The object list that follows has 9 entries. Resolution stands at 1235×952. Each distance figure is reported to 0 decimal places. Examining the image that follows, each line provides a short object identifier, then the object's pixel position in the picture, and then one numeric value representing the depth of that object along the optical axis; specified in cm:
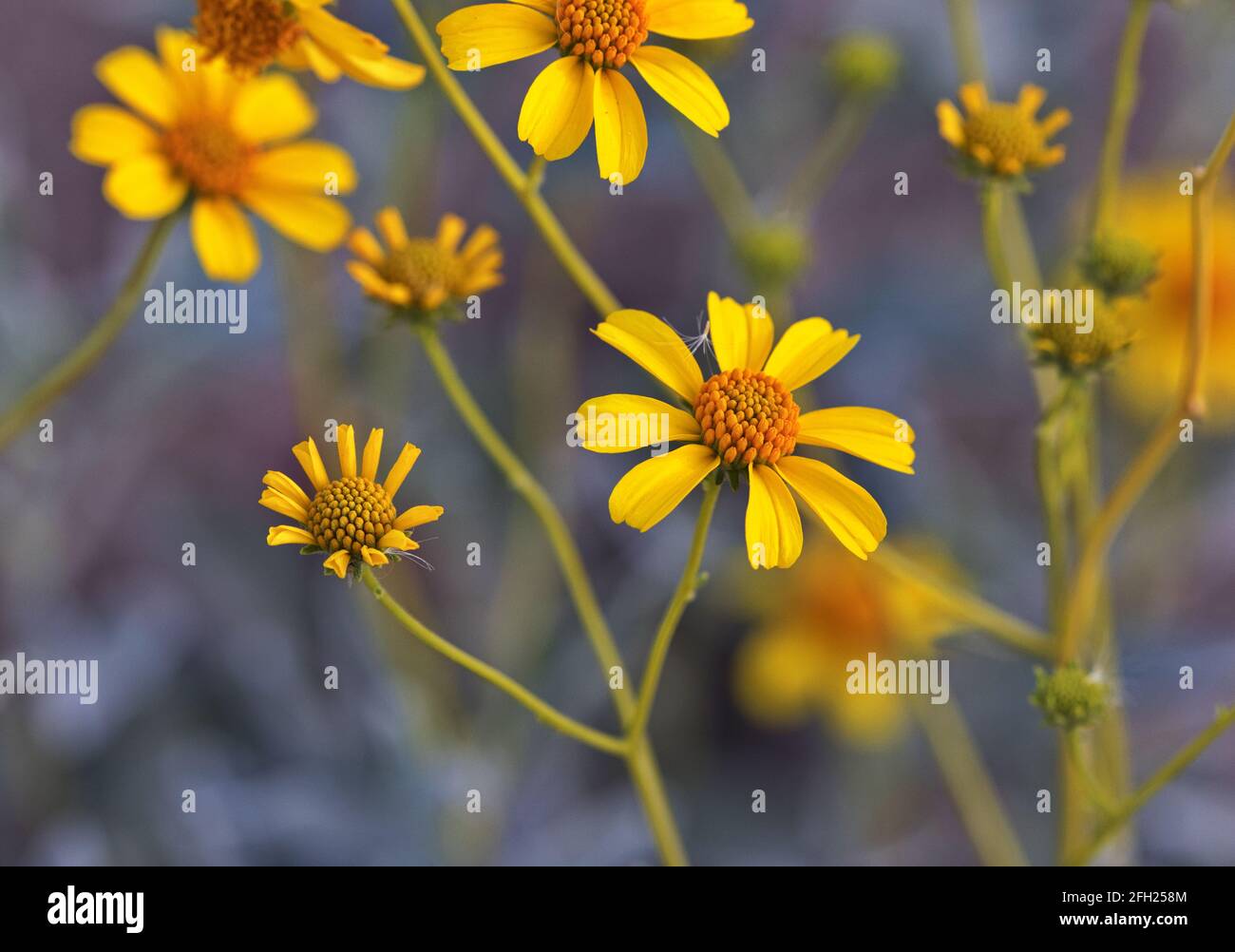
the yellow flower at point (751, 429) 32
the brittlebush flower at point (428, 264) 35
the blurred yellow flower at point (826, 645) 52
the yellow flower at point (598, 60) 32
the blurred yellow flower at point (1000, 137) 35
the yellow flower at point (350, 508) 32
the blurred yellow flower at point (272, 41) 33
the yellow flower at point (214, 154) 36
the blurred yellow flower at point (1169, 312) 52
